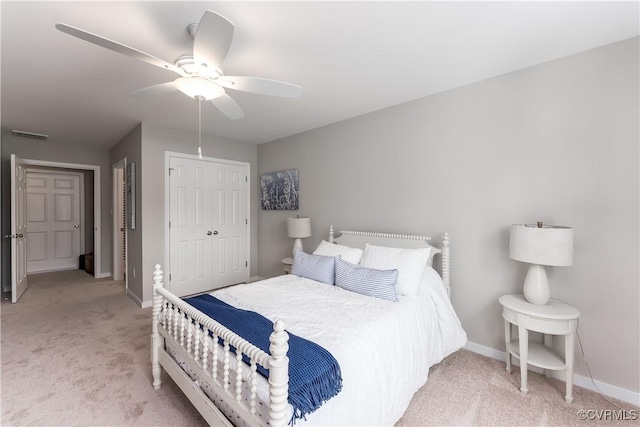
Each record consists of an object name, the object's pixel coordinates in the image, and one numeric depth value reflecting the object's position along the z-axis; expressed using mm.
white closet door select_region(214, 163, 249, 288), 4512
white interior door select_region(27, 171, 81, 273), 5562
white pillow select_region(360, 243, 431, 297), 2297
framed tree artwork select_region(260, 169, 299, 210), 4273
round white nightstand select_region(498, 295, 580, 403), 1915
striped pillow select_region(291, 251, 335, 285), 2625
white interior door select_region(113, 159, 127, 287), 5090
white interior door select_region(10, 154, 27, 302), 3842
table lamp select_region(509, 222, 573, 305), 1911
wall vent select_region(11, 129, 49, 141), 4103
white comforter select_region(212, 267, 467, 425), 1446
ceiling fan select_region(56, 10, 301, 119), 1308
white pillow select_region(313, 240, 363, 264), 2795
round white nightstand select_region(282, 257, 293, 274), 3896
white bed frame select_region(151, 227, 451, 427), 1070
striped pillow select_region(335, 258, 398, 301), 2199
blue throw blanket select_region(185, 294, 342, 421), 1172
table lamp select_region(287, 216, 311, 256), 3811
